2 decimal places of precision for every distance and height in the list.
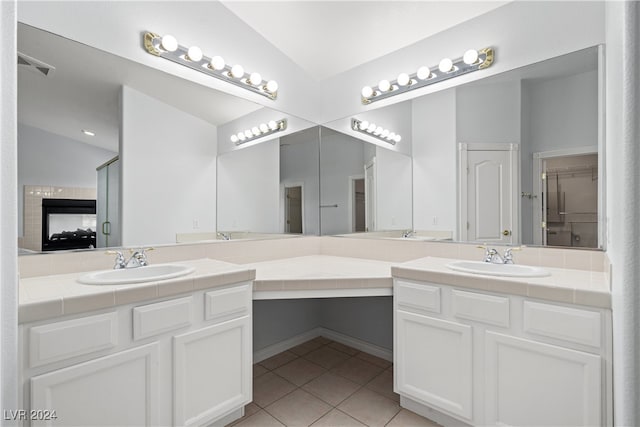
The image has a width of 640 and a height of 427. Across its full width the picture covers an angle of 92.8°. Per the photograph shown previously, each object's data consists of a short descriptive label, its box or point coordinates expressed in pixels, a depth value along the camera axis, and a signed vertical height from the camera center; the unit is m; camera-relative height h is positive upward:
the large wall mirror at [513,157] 1.63 +0.36
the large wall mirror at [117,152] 1.43 +0.36
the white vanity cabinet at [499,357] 1.17 -0.63
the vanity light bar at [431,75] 1.93 +0.98
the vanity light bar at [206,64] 1.75 +0.98
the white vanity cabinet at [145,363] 1.02 -0.59
